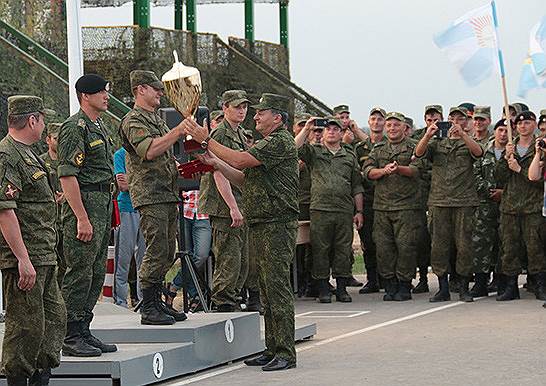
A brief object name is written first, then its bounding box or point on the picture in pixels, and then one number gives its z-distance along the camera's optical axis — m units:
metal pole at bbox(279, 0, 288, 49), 29.30
